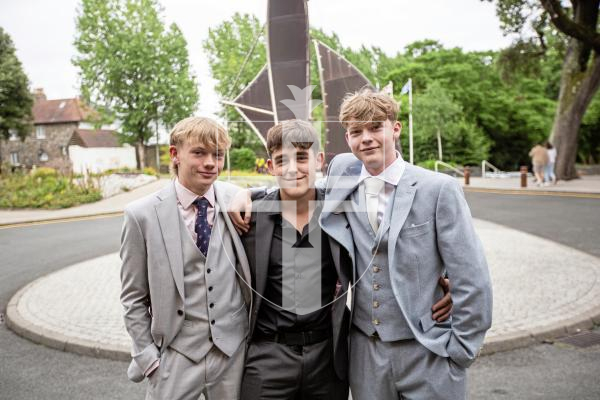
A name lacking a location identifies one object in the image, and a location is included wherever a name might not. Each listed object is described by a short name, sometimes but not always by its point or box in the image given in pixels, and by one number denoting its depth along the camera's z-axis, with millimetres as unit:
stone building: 54188
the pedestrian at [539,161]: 19683
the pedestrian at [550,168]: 20312
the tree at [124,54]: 22953
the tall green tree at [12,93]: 36062
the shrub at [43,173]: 22297
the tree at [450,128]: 27312
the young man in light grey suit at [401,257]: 2082
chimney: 59438
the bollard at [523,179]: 20323
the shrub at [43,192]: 19266
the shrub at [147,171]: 23094
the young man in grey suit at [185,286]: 2297
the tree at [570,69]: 19859
